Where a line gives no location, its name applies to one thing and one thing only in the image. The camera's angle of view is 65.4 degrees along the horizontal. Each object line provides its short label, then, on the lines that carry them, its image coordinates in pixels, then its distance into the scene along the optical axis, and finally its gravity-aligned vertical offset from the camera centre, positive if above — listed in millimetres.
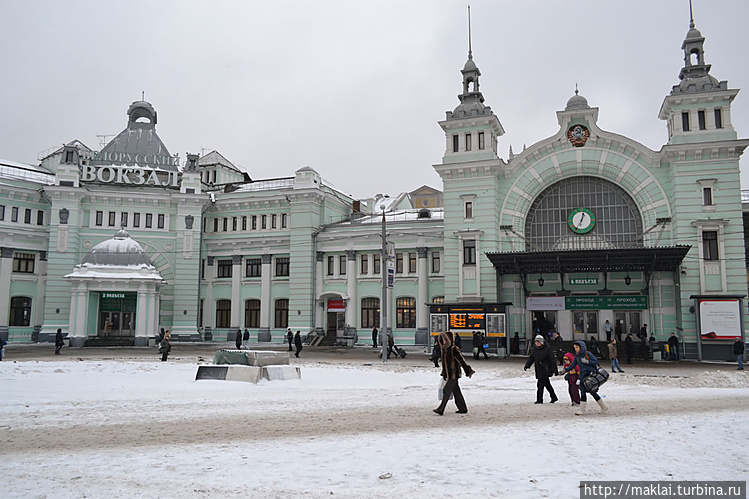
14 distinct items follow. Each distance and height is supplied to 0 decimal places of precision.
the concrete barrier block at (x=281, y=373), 17956 -1757
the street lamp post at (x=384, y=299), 27188 +898
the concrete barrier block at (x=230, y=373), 17375 -1693
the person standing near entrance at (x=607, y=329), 33000 -530
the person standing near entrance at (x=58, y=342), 32344 -1493
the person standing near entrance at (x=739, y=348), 25625 -1199
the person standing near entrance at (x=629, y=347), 27844 -1293
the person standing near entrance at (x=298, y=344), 30181 -1383
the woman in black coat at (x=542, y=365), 13766 -1083
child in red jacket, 13102 -1431
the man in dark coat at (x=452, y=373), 12070 -1136
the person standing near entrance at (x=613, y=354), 23250 -1368
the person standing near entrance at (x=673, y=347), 30156 -1399
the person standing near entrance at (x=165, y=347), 25041 -1329
